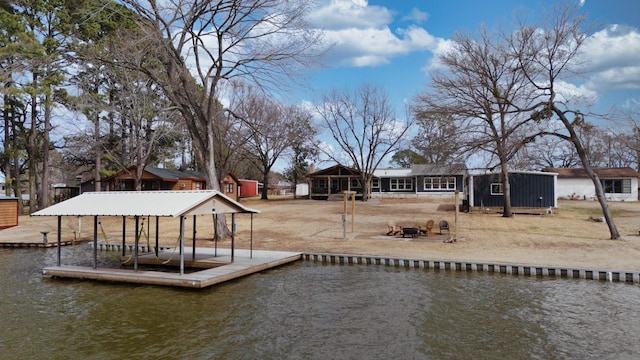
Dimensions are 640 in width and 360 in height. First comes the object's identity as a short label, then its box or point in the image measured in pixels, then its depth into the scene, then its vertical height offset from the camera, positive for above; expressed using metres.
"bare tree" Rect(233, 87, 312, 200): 39.66 +7.34
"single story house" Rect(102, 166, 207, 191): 37.91 +1.77
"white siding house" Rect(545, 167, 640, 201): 40.62 +1.19
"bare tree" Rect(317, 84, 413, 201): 44.34 +5.73
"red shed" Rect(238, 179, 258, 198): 54.78 +1.47
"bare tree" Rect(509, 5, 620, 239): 18.89 +4.85
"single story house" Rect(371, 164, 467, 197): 45.38 +1.57
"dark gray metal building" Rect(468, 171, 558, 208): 27.02 +0.54
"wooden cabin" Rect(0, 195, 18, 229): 25.92 -0.58
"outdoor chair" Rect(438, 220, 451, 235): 20.05 -1.23
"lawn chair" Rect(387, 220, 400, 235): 20.13 -1.40
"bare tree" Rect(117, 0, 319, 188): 17.53 +6.07
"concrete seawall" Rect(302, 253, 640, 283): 12.02 -2.09
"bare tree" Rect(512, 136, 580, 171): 53.77 +4.75
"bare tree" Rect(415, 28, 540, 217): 21.03 +4.90
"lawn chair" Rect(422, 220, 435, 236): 19.89 -1.38
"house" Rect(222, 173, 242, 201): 43.67 +1.41
